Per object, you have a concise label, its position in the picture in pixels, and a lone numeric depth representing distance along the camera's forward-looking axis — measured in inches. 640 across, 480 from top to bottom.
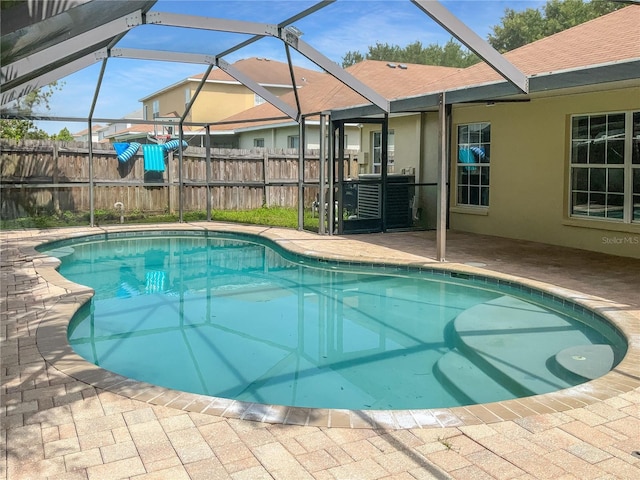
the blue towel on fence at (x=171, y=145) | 613.3
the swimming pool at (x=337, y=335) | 183.5
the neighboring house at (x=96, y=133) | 1451.8
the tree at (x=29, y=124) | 606.6
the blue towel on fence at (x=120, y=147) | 583.5
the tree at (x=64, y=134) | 1064.2
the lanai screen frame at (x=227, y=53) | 272.4
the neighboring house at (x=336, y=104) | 523.2
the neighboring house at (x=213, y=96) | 875.2
